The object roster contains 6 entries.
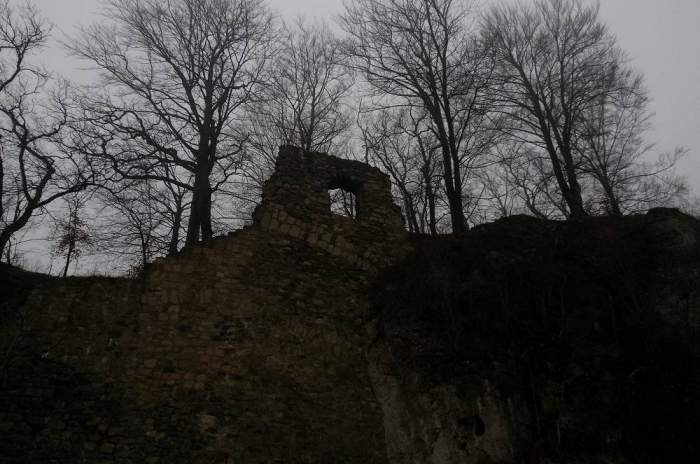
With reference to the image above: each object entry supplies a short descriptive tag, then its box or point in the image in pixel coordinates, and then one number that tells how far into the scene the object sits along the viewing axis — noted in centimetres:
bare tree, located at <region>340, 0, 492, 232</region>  1373
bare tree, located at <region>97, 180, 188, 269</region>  1396
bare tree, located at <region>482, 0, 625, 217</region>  1409
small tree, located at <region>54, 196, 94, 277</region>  1448
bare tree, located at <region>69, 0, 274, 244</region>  1248
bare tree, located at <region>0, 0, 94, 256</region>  1159
